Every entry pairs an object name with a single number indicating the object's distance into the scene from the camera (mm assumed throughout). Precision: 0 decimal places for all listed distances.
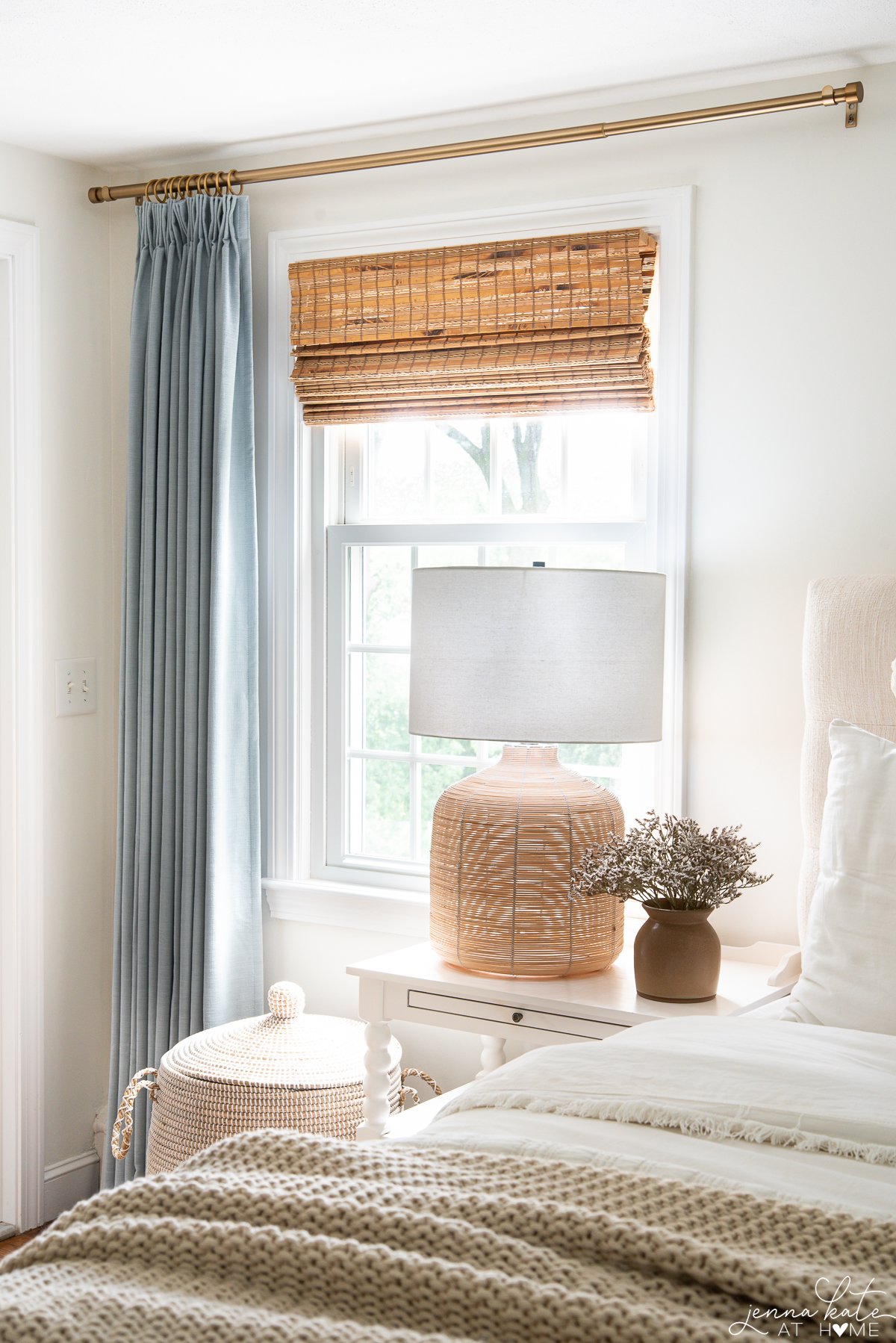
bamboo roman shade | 2695
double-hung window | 2932
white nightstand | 2232
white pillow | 1695
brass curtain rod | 2430
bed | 904
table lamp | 2318
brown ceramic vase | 2219
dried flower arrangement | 2195
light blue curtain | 3047
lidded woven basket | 2555
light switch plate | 3232
